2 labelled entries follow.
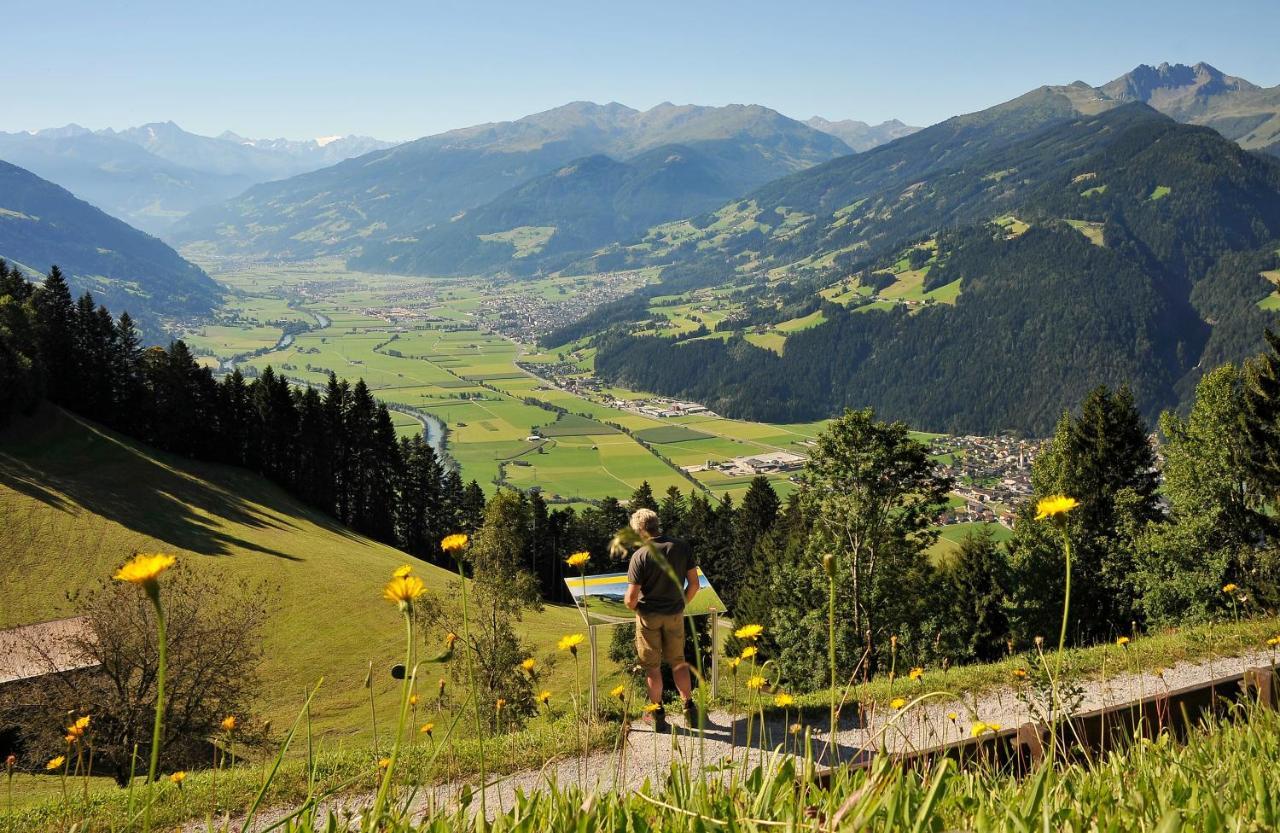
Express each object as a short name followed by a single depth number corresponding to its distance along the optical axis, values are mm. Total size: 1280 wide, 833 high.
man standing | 7445
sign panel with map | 10094
